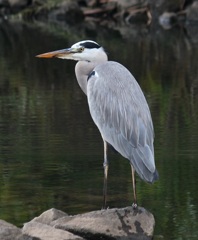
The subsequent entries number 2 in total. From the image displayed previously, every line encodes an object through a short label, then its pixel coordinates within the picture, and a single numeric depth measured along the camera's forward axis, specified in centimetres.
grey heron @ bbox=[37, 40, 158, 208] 1587
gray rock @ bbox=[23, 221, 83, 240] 1466
